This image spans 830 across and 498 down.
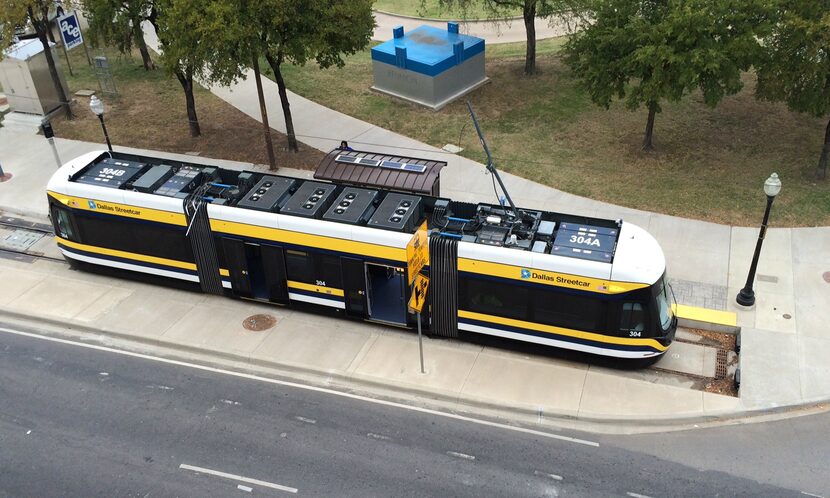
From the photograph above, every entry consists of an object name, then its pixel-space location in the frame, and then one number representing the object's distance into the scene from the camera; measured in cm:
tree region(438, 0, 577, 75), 3053
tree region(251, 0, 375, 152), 2231
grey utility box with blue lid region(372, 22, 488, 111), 3047
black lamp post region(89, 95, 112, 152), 2219
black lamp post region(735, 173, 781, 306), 1644
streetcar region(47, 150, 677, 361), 1569
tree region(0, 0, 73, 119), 2553
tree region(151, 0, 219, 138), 2197
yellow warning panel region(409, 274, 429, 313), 1560
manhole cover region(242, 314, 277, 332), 1848
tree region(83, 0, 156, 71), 2652
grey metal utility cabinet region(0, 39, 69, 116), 2962
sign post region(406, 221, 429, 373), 1505
